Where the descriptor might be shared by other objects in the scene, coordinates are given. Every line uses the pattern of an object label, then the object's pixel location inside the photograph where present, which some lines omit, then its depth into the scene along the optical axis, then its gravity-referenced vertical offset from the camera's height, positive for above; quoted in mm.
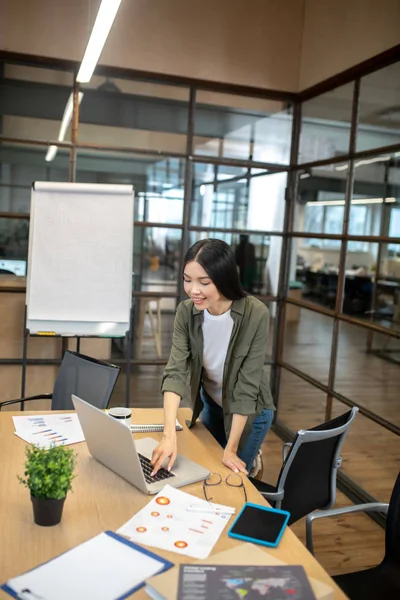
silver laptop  1634 -685
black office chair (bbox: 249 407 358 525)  1947 -799
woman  2039 -415
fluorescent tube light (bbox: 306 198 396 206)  3279 +347
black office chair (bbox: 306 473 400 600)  1759 -1022
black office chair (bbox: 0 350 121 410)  2717 -715
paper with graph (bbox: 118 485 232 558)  1456 -767
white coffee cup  2111 -651
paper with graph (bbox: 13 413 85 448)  2123 -763
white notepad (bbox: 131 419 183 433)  2246 -742
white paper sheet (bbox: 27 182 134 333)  3578 -96
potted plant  1494 -647
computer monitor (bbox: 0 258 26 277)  3893 -222
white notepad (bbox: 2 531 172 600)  1231 -771
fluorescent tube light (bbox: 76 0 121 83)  2289 +942
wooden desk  1396 -775
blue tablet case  1466 -757
